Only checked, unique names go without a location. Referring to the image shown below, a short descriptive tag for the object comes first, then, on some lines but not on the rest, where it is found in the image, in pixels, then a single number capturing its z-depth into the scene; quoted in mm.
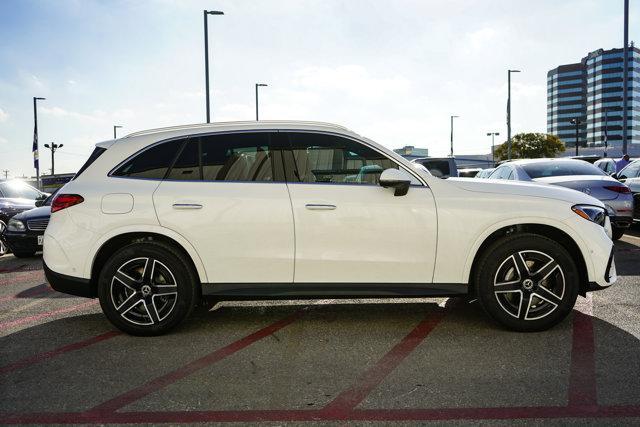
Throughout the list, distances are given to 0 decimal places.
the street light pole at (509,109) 39219
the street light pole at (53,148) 53312
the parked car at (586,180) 9125
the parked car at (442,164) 12609
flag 32281
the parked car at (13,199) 11270
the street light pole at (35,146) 32312
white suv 4387
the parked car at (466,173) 25781
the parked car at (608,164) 18547
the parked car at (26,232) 9828
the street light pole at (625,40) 22073
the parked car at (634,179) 10719
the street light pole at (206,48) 21467
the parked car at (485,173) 14270
